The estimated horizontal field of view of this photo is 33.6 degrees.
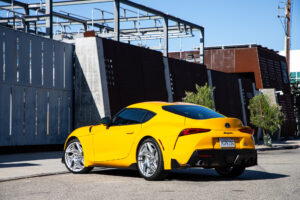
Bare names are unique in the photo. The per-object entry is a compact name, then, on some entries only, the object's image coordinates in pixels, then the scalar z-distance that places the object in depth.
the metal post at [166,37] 27.34
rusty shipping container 44.91
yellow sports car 8.58
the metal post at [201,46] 31.91
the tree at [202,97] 24.66
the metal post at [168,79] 26.05
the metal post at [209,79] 31.99
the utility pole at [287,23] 47.44
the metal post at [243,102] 37.50
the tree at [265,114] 30.38
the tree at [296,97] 49.84
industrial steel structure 22.28
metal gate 17.30
